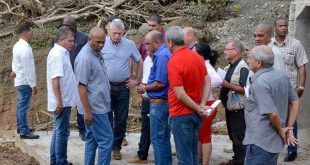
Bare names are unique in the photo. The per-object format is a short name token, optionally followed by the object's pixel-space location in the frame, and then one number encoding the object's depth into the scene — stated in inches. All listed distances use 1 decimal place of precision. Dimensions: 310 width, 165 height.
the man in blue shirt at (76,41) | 335.9
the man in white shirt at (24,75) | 348.2
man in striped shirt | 308.7
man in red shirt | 244.2
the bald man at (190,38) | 274.4
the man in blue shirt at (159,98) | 267.6
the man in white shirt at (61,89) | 283.3
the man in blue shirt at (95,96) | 261.6
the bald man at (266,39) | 284.5
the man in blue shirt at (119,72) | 308.3
